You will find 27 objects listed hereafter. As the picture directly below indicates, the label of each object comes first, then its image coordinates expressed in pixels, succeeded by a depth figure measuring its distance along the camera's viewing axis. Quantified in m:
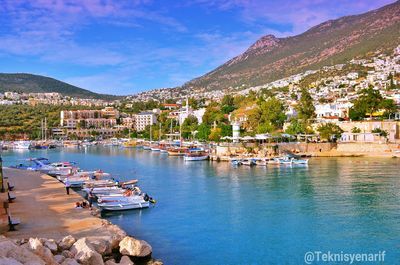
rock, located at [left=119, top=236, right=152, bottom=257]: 14.48
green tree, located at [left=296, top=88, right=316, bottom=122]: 65.56
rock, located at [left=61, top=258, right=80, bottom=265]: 11.93
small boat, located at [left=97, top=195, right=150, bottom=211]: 22.94
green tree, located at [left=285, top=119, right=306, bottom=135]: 60.56
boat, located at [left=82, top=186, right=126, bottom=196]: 26.66
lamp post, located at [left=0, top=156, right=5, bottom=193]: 25.62
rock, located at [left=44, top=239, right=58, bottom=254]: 12.97
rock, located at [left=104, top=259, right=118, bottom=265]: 13.04
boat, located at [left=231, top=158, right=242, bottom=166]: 45.06
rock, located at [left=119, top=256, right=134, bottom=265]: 13.39
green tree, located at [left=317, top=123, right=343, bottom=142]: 56.78
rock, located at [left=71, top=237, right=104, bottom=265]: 12.53
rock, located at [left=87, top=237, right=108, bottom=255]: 14.16
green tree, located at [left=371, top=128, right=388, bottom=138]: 56.78
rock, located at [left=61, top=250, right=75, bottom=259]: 12.84
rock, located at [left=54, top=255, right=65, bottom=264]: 12.23
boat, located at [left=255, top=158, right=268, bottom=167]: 44.44
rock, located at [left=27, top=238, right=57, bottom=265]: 11.62
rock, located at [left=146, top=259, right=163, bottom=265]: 14.16
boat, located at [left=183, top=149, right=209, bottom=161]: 52.00
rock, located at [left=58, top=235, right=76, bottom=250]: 13.71
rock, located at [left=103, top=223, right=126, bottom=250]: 15.00
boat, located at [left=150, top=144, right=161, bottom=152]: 72.57
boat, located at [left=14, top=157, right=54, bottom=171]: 40.50
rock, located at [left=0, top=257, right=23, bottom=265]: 9.17
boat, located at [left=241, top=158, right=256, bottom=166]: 44.66
